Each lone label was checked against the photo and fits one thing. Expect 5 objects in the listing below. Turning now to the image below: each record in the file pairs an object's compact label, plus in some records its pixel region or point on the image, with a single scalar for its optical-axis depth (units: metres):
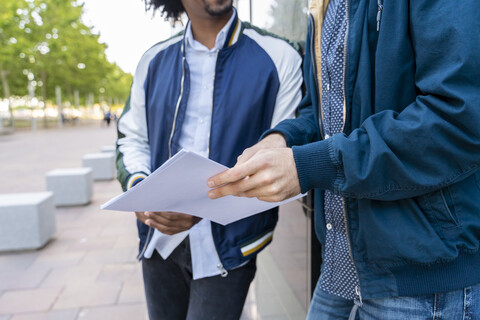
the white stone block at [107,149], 11.73
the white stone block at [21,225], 4.98
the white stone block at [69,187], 7.13
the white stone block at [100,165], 9.82
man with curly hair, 1.64
